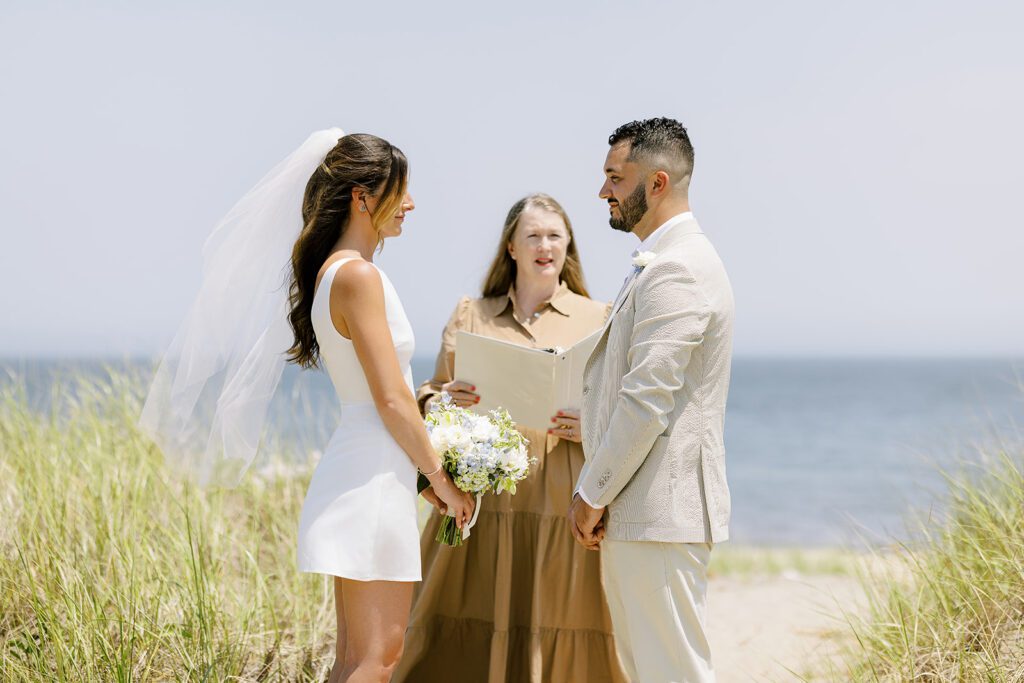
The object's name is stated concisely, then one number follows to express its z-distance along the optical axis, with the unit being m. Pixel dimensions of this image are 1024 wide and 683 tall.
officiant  4.26
